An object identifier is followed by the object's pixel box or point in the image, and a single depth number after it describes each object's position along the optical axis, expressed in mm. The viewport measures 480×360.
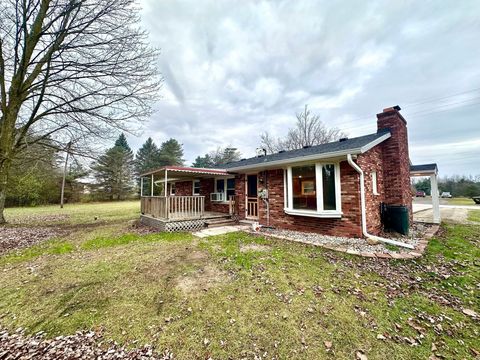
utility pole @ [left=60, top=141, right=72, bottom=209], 9023
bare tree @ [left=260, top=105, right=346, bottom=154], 24734
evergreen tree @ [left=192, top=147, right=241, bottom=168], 41406
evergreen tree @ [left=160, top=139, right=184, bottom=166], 39688
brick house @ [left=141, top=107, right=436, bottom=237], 6402
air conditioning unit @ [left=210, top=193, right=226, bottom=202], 11570
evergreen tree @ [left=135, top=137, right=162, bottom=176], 40312
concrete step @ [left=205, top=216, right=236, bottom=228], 9266
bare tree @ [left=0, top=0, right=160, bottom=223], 7207
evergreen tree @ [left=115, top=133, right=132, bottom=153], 43953
